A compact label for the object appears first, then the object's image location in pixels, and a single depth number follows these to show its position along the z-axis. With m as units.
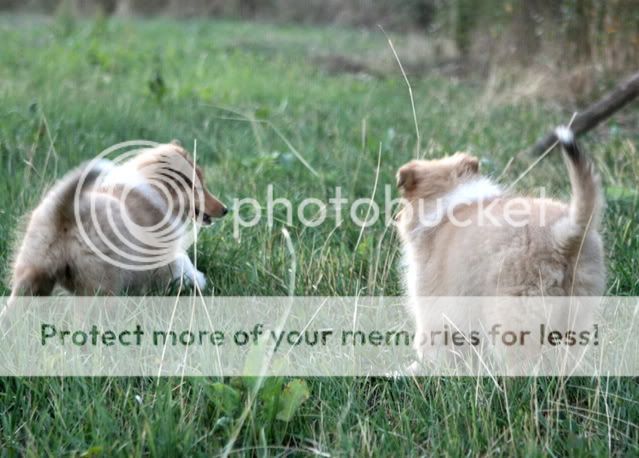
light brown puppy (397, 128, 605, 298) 2.46
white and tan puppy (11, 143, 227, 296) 3.06
